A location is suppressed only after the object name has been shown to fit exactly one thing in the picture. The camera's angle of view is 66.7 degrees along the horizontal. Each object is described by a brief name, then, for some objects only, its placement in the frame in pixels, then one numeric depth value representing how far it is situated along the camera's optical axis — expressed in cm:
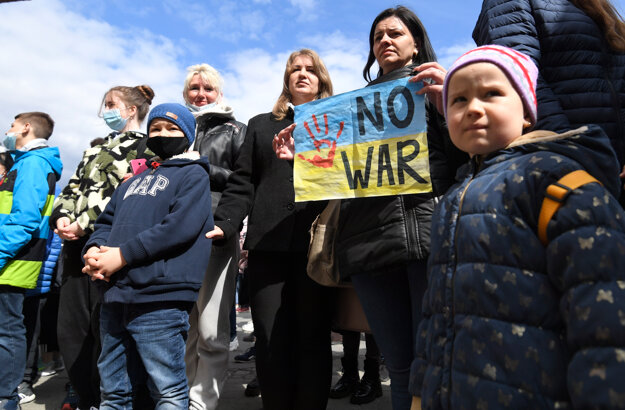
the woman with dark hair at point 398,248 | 196
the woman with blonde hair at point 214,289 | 295
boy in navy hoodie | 237
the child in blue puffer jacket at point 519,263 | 99
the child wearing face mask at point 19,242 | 332
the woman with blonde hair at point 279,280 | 264
